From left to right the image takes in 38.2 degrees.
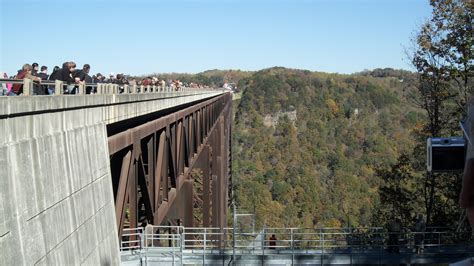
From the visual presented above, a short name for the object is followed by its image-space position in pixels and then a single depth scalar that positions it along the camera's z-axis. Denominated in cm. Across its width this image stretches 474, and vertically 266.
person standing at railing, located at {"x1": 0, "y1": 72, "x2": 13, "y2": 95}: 765
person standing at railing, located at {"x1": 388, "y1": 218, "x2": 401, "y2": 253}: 1736
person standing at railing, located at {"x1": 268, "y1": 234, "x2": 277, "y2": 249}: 1885
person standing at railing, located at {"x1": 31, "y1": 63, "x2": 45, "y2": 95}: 834
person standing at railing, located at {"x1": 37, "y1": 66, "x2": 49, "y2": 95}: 877
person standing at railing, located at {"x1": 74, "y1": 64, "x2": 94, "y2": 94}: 1211
